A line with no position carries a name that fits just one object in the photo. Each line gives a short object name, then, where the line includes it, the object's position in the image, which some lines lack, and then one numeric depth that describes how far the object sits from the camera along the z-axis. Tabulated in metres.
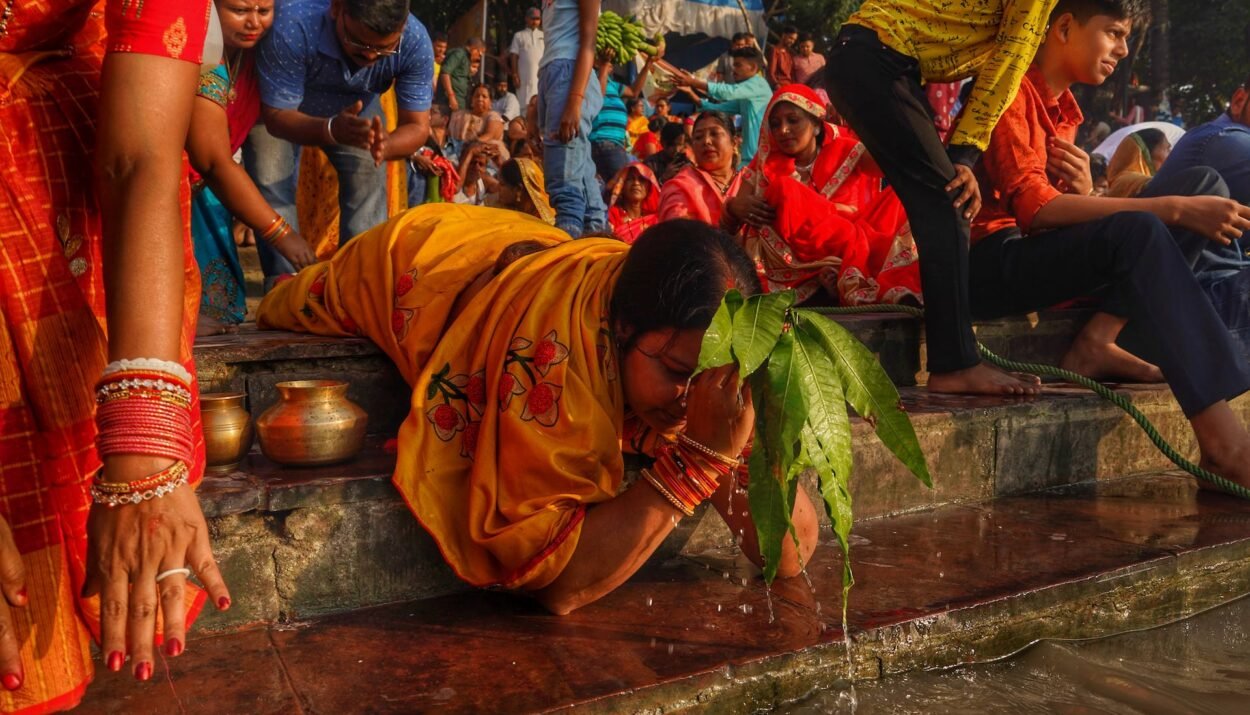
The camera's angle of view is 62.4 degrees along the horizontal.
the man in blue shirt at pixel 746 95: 9.57
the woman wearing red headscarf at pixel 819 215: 4.79
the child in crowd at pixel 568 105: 5.68
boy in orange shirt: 3.67
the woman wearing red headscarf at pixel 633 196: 8.35
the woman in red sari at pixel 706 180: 6.25
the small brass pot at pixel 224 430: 2.61
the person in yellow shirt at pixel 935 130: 3.87
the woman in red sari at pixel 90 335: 1.27
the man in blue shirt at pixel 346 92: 4.18
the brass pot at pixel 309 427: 2.65
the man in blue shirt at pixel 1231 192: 4.55
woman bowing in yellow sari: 2.32
